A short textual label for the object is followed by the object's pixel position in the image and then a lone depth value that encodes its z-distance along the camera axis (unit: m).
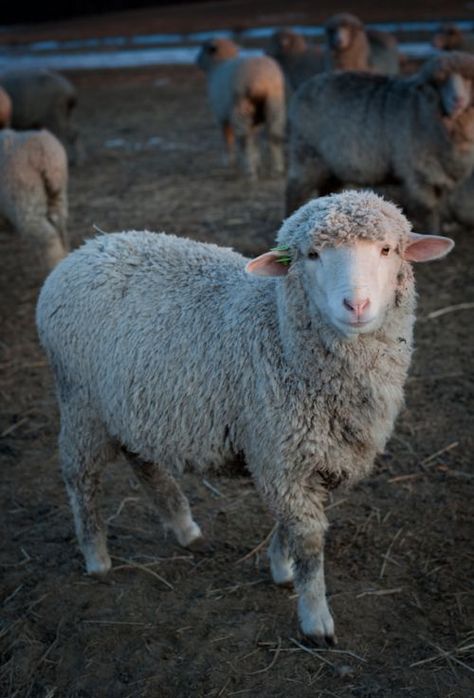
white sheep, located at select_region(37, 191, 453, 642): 2.69
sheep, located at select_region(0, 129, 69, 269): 6.01
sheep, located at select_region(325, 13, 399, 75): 9.16
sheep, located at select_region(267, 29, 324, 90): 10.25
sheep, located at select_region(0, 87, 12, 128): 8.34
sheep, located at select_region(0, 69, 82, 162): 10.13
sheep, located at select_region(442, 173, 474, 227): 6.53
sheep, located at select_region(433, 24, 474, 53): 10.37
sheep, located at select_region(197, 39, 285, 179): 8.80
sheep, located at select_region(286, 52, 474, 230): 6.07
